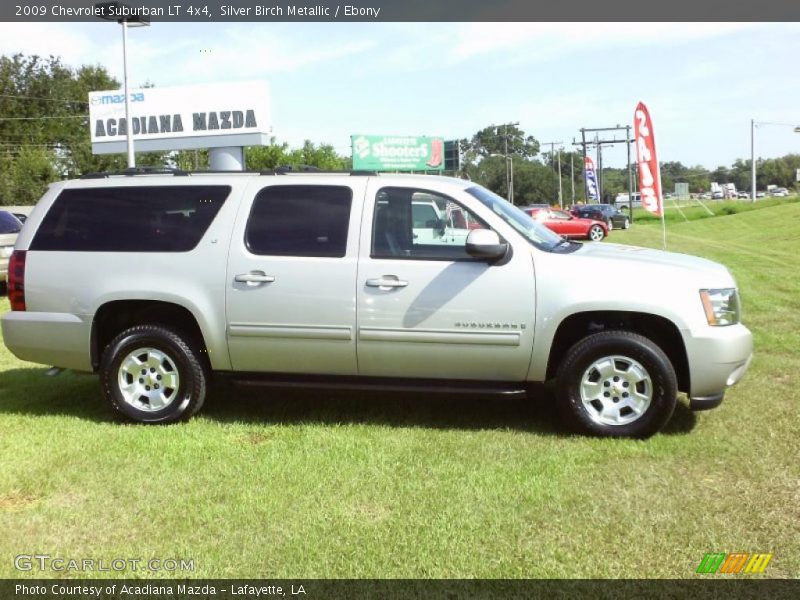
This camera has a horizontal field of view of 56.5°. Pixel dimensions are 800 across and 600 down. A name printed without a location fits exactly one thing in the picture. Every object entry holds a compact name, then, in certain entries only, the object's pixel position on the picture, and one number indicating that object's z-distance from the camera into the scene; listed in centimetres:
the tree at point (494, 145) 13050
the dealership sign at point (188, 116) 3133
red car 2972
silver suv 503
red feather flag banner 1588
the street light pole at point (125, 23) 1895
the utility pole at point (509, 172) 7085
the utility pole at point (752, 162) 6019
